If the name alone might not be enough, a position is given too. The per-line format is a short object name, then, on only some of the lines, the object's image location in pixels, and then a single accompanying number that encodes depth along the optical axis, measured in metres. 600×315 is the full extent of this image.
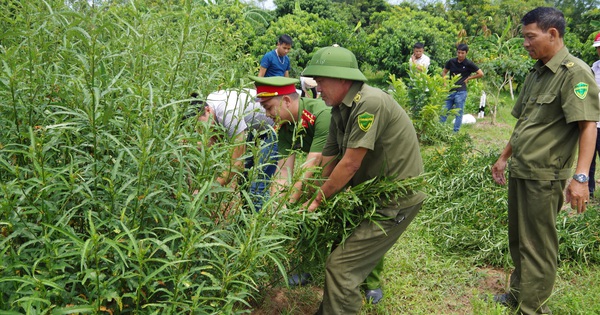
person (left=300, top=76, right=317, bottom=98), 7.51
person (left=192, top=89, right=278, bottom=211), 2.26
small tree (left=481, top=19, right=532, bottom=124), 10.16
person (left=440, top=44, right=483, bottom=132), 8.99
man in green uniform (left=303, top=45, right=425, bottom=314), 2.74
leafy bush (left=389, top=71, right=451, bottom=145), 7.64
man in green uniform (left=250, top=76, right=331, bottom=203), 3.13
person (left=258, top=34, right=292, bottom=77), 8.09
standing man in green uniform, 2.92
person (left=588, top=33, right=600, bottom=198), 5.51
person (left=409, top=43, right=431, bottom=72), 9.48
